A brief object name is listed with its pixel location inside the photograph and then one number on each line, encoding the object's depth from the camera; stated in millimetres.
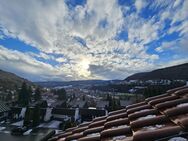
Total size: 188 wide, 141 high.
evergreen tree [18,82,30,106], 33271
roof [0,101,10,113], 26358
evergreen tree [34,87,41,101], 41483
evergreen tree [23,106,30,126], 21671
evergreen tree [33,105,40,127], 21962
